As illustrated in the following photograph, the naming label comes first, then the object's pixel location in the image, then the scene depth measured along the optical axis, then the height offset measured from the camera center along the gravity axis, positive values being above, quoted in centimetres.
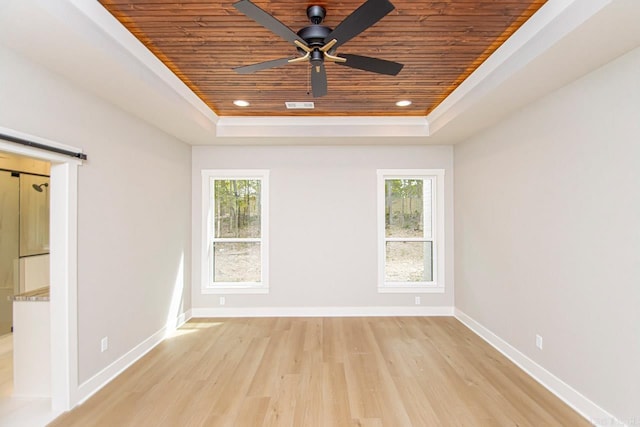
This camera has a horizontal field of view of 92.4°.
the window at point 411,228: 474 -22
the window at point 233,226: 472 -19
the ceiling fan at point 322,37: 161 +106
